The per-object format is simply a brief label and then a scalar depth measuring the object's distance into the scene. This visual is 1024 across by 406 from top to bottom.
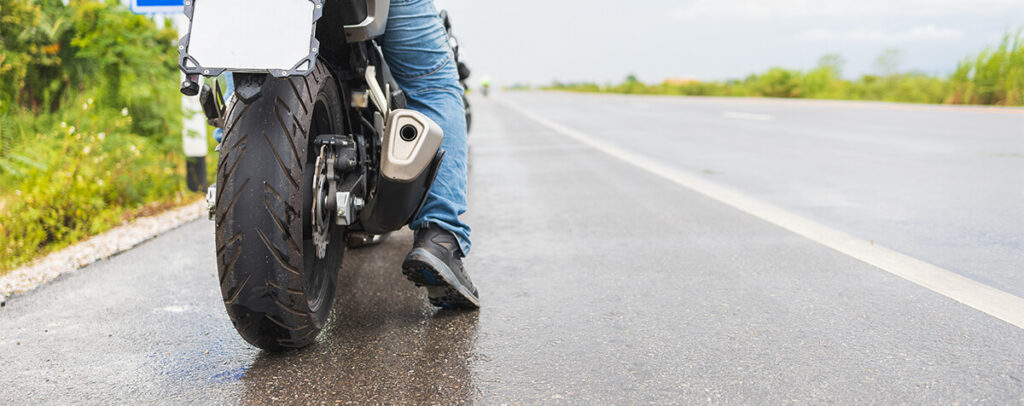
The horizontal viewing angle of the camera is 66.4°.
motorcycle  1.82
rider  2.54
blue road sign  4.93
